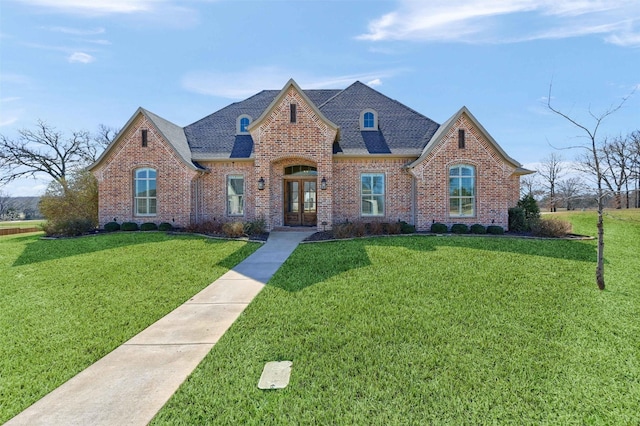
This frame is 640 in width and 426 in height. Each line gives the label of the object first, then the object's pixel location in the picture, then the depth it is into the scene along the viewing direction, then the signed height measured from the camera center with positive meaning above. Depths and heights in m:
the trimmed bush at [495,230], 13.94 -0.79
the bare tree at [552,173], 44.06 +5.40
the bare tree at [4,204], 63.87 +2.11
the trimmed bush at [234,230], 13.36 -0.72
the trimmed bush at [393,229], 13.72 -0.71
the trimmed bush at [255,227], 14.02 -0.63
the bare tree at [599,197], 6.45 +0.30
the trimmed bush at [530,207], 16.08 +0.24
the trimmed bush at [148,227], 15.55 -0.67
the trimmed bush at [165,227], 15.36 -0.66
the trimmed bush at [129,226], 15.63 -0.62
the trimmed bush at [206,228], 14.65 -0.69
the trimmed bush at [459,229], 14.01 -0.74
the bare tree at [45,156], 29.17 +5.57
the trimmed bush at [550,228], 13.19 -0.68
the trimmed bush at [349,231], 12.76 -0.74
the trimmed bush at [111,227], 15.79 -0.67
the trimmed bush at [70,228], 14.77 -0.66
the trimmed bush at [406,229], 14.13 -0.74
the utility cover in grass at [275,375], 3.53 -1.88
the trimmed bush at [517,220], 14.89 -0.38
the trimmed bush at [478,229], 14.01 -0.75
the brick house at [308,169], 14.68 +2.16
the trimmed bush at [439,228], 14.13 -0.71
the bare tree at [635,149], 38.50 +7.73
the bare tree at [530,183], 42.28 +4.04
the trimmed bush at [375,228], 13.58 -0.68
